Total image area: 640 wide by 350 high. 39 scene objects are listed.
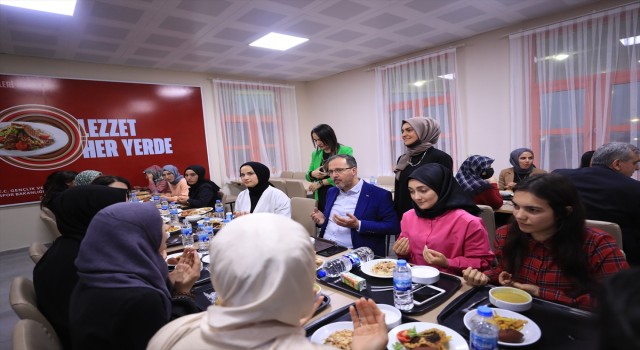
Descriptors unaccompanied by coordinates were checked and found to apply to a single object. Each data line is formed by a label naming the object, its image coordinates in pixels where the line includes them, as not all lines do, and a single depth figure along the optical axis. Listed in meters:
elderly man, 2.18
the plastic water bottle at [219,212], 3.46
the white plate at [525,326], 1.00
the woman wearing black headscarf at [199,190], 4.53
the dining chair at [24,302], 1.27
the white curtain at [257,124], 6.77
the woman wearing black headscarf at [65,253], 1.42
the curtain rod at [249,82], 6.56
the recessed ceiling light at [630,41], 3.76
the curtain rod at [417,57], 5.24
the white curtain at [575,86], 3.86
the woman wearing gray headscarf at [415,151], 2.69
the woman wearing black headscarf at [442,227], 1.70
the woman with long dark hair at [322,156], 3.43
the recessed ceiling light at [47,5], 3.19
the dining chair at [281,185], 5.61
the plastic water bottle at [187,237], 2.35
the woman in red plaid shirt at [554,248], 1.34
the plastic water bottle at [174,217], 3.25
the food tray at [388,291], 1.26
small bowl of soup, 1.19
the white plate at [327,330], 1.11
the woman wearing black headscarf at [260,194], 3.20
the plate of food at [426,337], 1.01
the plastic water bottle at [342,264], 1.64
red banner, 4.86
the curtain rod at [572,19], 3.72
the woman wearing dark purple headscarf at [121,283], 1.03
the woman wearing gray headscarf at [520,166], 4.19
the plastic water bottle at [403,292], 1.26
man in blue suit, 2.33
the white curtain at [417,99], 5.39
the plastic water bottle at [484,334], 0.94
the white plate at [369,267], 1.58
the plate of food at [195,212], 3.58
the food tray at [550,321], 0.99
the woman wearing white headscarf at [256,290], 0.69
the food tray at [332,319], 1.17
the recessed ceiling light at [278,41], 4.57
